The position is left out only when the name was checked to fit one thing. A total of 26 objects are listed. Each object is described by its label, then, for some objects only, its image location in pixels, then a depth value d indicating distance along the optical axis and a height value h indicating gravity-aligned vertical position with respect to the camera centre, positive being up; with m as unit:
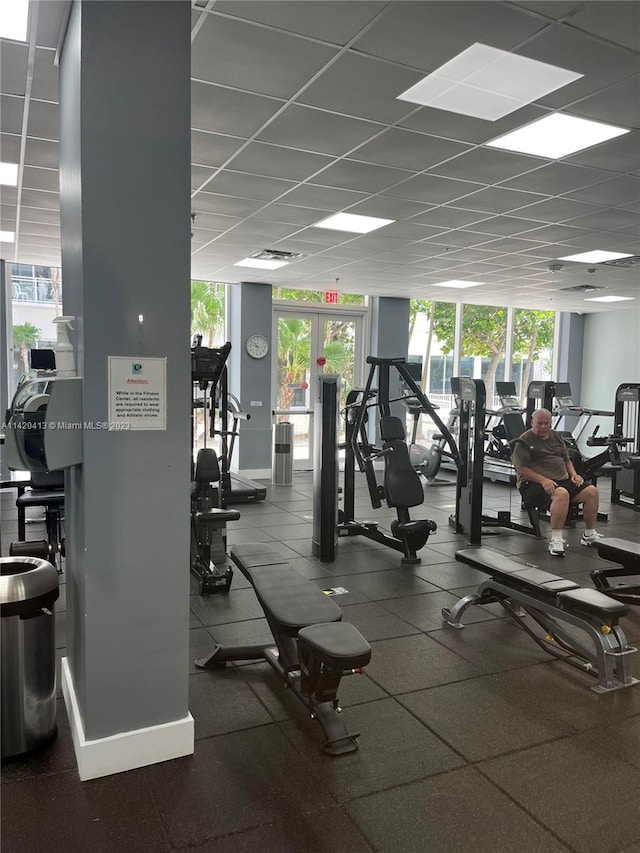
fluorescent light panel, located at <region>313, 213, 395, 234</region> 5.35 +1.36
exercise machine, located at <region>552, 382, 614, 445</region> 7.38 -0.26
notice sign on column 2.12 -0.07
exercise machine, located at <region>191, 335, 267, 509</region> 4.39 -0.17
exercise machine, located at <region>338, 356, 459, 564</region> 4.88 -0.70
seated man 5.44 -0.80
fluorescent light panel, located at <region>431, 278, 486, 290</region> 8.35 +1.31
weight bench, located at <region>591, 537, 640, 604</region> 3.91 -1.16
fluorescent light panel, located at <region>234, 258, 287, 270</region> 7.31 +1.34
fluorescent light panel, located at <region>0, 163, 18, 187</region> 4.15 +1.35
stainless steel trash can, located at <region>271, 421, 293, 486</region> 8.38 -1.05
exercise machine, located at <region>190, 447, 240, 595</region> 4.22 -1.00
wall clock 8.77 +0.42
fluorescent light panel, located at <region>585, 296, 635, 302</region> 9.57 +1.31
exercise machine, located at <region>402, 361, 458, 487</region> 8.07 -1.00
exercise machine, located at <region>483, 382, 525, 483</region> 7.92 -0.68
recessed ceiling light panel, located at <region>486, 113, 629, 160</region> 3.40 +1.40
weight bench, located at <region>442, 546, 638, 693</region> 2.92 -1.16
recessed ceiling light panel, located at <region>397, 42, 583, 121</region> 2.76 +1.40
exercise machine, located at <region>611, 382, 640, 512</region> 7.15 -1.03
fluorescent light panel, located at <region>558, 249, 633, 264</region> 6.54 +1.35
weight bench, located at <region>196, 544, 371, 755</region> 2.25 -0.99
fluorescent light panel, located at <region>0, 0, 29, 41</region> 2.43 +1.41
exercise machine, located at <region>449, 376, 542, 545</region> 5.40 -0.65
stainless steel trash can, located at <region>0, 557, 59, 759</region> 2.26 -1.07
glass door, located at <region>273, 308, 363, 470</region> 9.29 +0.30
